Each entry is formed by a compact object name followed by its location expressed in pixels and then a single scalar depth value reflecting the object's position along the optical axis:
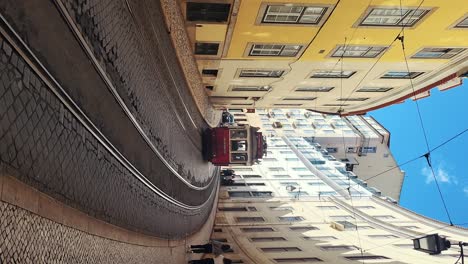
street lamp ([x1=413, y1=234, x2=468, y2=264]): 11.07
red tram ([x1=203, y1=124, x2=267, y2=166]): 22.78
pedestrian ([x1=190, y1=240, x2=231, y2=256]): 17.62
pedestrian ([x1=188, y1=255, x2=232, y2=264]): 16.45
